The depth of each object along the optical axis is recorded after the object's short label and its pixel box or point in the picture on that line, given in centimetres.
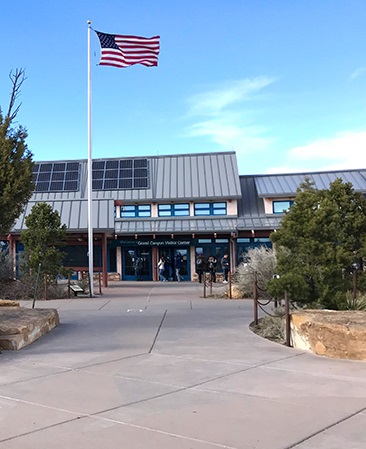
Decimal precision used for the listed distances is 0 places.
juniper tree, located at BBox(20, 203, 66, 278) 1795
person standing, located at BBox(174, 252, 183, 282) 3121
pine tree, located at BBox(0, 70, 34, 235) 958
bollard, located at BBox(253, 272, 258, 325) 1046
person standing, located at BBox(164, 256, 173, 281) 3201
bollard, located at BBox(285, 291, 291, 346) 869
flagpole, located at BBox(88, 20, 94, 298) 1920
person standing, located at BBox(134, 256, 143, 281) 3247
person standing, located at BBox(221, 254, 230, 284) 2838
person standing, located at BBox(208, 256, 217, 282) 2586
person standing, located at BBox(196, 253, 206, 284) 2747
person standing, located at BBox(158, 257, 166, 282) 3050
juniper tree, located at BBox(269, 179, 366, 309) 954
